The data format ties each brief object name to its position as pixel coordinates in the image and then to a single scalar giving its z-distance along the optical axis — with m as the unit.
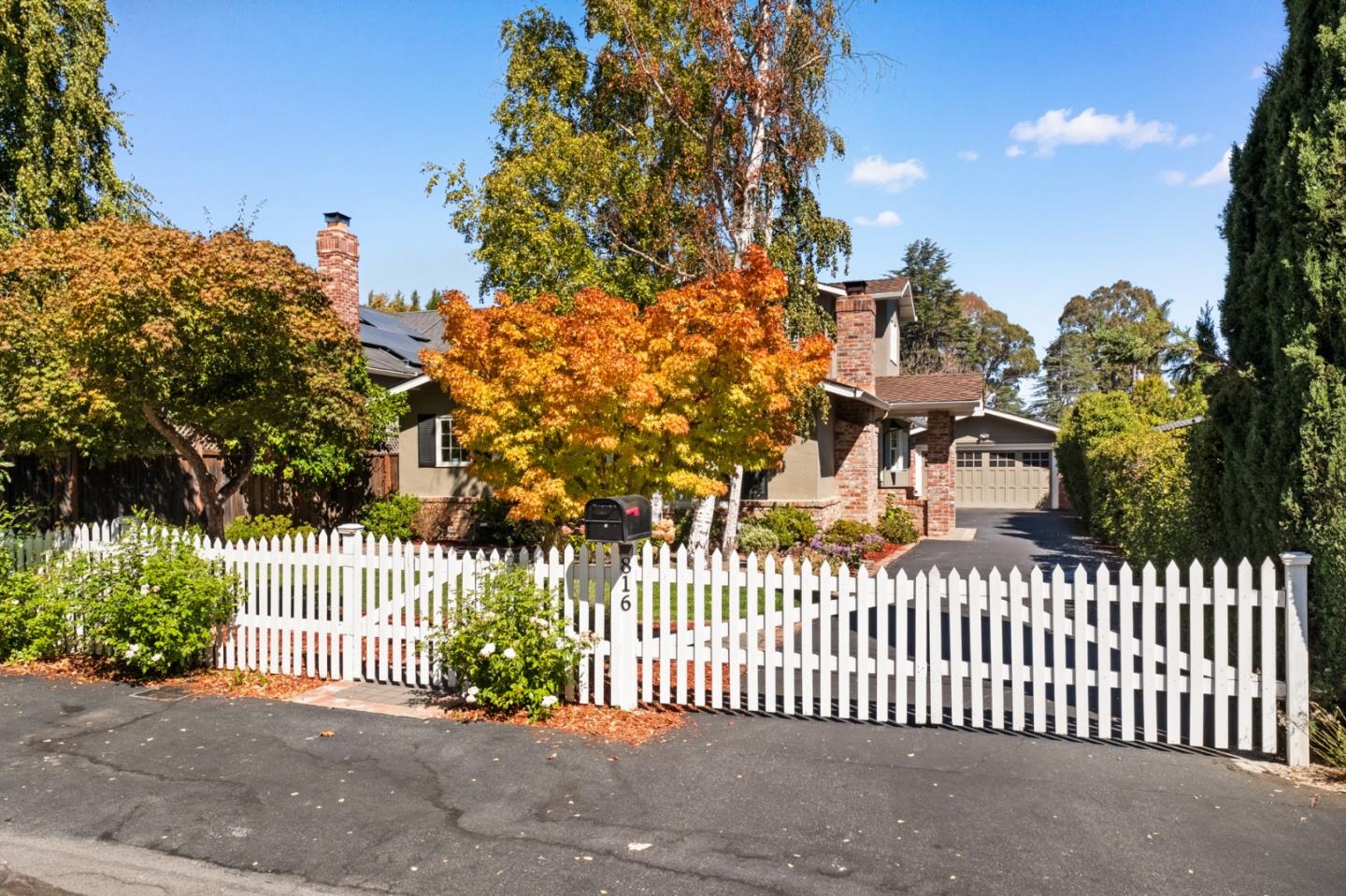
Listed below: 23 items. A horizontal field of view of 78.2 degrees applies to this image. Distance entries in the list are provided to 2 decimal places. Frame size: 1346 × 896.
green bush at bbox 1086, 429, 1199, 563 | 9.25
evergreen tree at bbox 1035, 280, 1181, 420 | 62.88
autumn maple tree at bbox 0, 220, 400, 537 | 8.18
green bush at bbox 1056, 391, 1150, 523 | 21.69
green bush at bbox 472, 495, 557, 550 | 17.02
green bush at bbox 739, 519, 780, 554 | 15.74
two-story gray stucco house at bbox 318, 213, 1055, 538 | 16.91
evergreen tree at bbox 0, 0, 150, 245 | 15.80
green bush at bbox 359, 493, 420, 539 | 17.14
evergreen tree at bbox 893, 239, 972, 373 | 50.75
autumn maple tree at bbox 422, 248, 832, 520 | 7.37
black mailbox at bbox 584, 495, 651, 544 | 6.54
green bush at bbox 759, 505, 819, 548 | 16.06
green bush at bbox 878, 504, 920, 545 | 18.84
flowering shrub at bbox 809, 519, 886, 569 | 15.36
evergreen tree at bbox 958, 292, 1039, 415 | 66.06
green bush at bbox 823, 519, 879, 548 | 16.69
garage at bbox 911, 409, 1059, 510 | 32.25
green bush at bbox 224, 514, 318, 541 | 14.17
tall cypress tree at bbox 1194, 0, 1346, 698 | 5.49
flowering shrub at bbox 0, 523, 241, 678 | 7.41
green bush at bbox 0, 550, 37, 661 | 8.27
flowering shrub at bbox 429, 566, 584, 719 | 6.45
